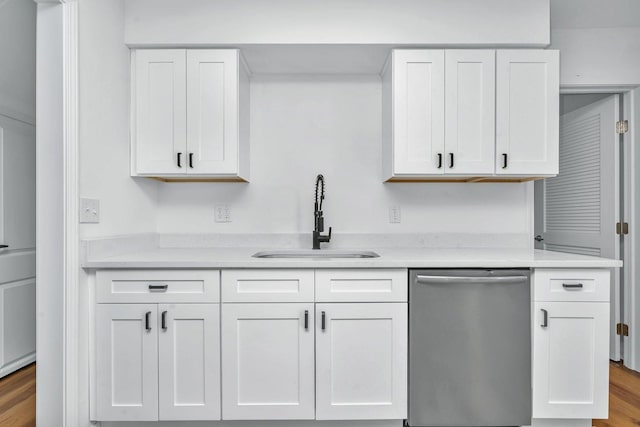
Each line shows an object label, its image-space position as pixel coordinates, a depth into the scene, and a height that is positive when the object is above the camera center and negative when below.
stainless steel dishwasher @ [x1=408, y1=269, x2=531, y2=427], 1.64 -0.62
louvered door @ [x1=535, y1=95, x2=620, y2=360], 2.61 +0.17
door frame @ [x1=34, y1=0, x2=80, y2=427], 1.53 +0.08
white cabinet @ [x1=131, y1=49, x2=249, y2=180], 2.00 +0.57
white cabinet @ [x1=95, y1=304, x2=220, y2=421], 1.62 -0.69
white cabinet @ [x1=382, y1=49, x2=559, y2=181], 2.00 +0.58
